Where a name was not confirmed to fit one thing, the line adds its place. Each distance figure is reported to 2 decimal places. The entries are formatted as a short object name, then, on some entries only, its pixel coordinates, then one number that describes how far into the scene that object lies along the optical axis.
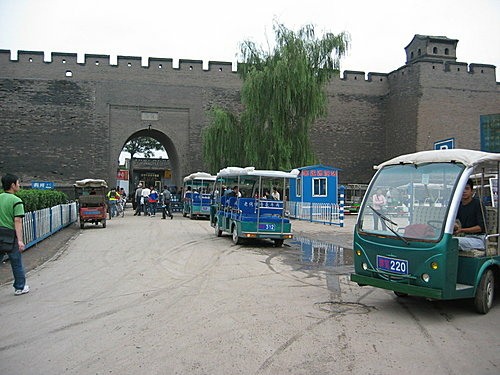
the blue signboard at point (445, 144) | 8.91
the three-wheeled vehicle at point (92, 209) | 17.97
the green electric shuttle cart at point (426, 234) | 5.52
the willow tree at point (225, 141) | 28.02
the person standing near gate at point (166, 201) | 23.70
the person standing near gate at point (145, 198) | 26.66
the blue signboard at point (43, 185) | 21.00
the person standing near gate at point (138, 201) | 26.62
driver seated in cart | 5.99
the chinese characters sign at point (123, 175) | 37.67
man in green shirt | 6.54
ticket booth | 23.55
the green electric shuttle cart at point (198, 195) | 23.34
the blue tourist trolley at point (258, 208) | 12.58
